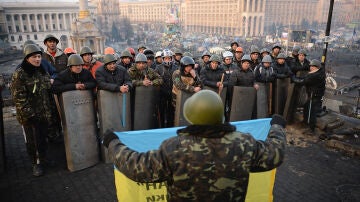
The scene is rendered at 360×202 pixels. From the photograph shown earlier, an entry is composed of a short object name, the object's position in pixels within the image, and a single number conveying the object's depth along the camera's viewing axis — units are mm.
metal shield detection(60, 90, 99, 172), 4992
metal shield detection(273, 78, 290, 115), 7629
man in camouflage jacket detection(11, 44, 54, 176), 4543
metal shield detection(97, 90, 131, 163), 5301
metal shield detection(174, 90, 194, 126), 5840
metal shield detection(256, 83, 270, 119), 7211
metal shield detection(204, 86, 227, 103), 6551
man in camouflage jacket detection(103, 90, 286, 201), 1854
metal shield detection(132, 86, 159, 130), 5916
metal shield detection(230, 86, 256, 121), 6598
